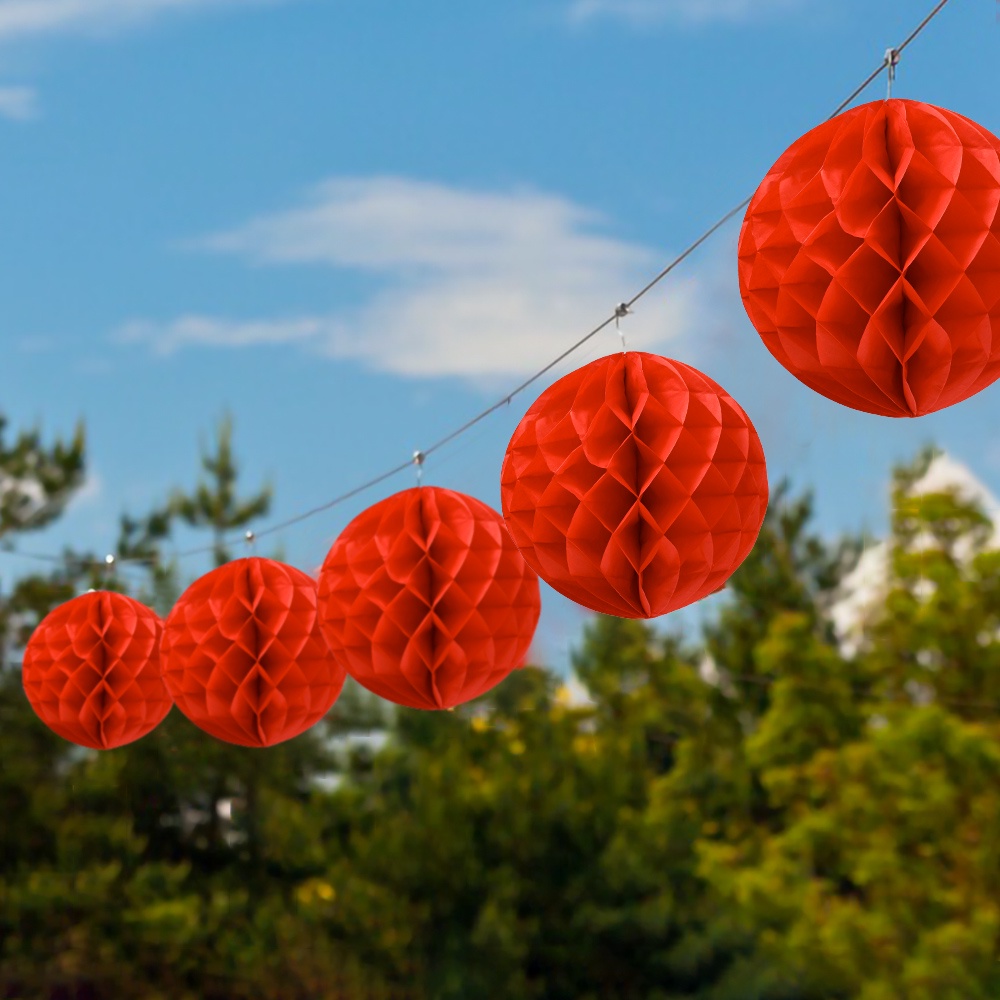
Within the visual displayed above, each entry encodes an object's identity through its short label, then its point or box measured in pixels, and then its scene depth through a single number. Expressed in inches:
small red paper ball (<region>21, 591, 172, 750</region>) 169.6
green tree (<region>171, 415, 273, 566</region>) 602.9
